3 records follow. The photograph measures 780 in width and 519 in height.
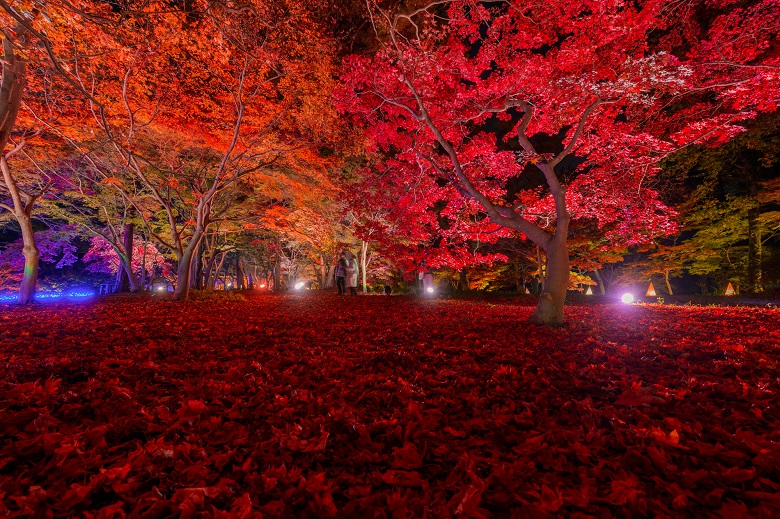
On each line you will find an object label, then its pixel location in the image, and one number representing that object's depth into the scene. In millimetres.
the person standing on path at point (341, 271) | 13188
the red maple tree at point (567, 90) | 6016
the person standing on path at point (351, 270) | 13563
